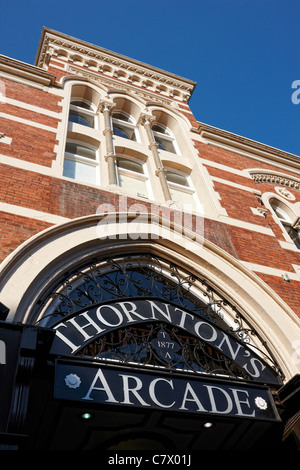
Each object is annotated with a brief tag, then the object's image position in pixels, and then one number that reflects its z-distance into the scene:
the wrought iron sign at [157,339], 4.75
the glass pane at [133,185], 8.36
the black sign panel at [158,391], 4.00
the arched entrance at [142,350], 4.13
